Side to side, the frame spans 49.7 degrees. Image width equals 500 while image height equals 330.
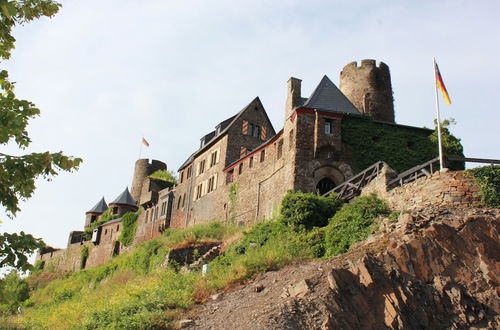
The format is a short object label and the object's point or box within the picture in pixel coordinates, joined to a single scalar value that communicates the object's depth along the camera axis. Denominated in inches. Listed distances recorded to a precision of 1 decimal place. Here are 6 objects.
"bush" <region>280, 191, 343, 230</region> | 924.6
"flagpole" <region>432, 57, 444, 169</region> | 773.9
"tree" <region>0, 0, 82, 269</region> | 347.9
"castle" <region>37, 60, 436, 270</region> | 1148.5
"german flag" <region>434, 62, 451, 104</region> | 821.2
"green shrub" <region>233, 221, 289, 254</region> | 951.3
